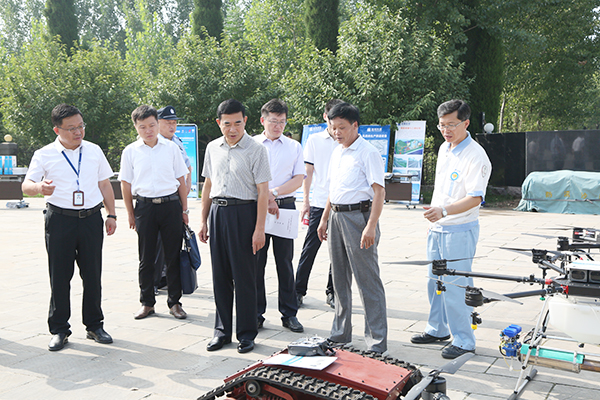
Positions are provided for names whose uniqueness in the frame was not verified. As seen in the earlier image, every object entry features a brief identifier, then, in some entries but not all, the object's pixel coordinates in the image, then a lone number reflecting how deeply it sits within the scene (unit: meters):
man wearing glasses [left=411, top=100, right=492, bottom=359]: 3.90
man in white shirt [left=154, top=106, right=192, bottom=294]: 5.80
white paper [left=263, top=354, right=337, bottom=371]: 2.49
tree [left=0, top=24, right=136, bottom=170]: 23.19
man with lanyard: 4.24
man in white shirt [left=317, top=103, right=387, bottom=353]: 3.88
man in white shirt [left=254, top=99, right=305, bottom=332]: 4.76
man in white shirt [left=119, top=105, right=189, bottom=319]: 5.04
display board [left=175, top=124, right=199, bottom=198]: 16.56
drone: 2.49
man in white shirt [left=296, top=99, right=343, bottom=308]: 5.32
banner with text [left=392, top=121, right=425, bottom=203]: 15.41
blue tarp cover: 13.82
